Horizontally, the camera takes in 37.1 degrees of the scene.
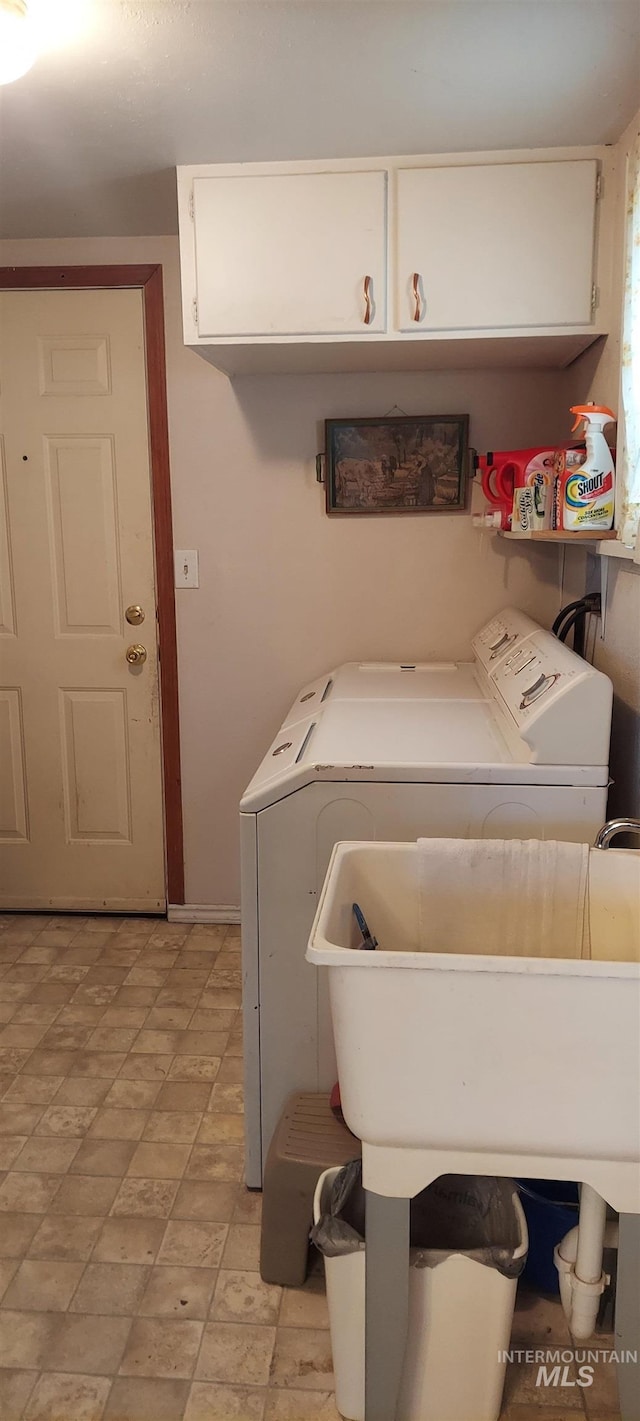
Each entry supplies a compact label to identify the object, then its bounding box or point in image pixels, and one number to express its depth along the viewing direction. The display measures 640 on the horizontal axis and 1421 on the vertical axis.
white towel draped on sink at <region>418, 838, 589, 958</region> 1.47
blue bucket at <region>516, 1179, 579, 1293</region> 1.62
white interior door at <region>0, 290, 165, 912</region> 2.95
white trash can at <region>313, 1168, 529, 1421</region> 1.35
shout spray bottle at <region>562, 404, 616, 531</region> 1.97
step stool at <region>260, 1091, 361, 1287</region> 1.66
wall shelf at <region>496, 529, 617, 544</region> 1.97
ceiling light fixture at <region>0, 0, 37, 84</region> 1.51
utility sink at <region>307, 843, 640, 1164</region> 1.14
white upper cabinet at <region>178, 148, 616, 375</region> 2.16
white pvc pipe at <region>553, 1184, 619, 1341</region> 1.30
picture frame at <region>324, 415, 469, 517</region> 2.81
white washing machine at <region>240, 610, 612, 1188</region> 1.77
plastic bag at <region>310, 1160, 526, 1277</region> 1.40
